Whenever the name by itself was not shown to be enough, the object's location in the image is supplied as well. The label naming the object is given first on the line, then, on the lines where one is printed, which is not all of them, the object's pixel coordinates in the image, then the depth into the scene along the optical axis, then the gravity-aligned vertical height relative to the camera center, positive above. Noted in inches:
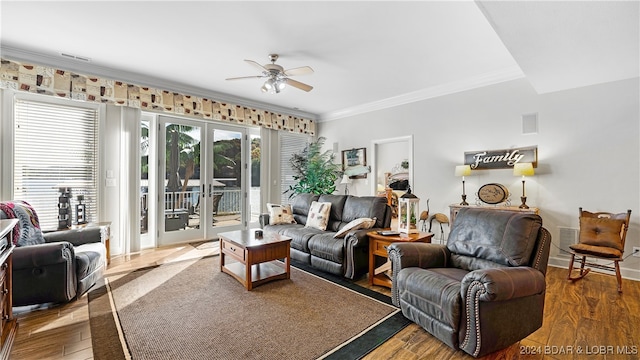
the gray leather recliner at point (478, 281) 70.2 -27.6
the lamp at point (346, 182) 244.4 -0.2
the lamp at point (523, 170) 148.2 +5.7
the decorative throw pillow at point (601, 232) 120.9 -22.3
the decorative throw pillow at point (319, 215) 162.6 -19.4
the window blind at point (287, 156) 251.8 +22.8
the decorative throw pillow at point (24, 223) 102.2 -15.2
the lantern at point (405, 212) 121.0 -13.3
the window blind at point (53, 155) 142.5 +14.4
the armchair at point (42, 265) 93.5 -28.4
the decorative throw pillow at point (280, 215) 175.8 -20.3
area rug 76.8 -44.1
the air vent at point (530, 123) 155.9 +31.5
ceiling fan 130.0 +50.4
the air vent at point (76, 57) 141.1 +62.7
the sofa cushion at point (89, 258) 104.8 -29.1
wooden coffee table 118.3 -31.6
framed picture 237.9 +16.2
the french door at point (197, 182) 188.1 +0.3
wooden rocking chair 117.6 -24.8
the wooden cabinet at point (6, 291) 66.3 -29.3
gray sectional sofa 127.3 -26.7
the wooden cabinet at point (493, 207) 145.2 -14.5
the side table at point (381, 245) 116.6 -26.8
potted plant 242.4 +9.4
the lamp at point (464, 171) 171.9 +6.2
